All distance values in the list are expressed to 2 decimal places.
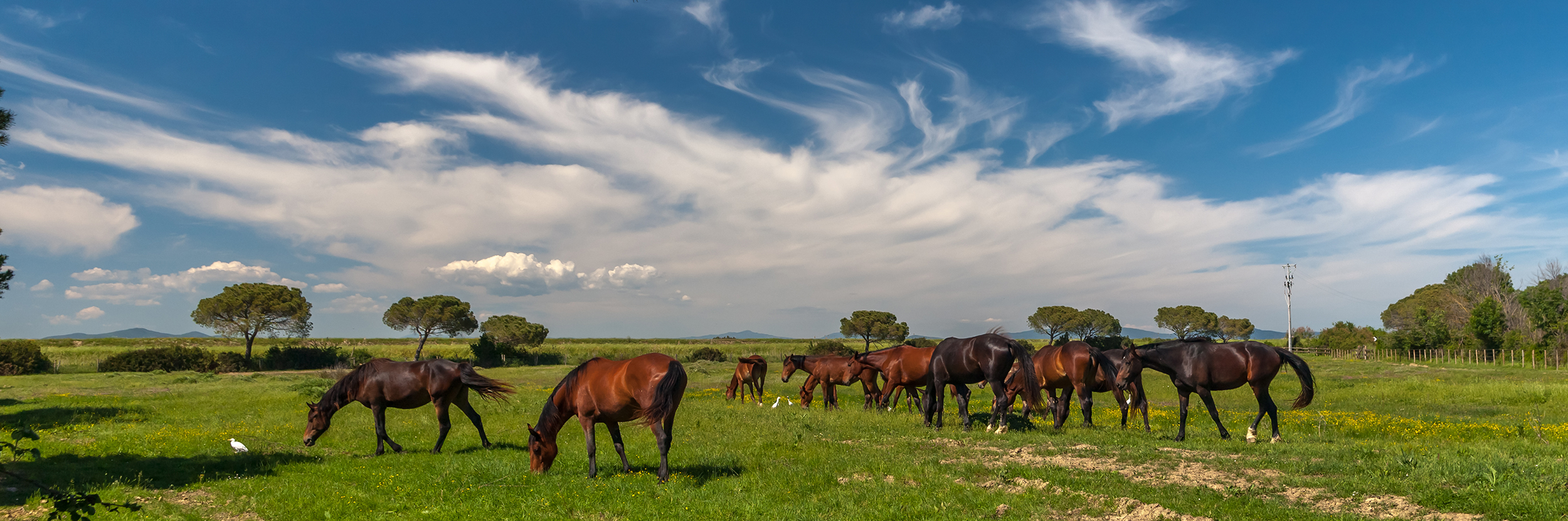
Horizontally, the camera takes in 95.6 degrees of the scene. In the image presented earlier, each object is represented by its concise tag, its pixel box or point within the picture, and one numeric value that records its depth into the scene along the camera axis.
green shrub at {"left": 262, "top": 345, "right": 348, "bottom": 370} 54.41
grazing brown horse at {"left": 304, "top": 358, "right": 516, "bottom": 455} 14.62
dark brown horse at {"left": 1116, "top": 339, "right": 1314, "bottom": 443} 14.10
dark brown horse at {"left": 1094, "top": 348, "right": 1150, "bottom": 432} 16.41
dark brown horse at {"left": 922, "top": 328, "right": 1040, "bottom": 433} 15.38
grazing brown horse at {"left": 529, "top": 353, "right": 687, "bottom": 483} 10.53
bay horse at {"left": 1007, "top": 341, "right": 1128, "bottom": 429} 16.28
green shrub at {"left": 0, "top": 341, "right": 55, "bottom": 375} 41.69
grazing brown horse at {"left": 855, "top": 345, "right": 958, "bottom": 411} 19.45
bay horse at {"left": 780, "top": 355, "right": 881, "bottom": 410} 21.83
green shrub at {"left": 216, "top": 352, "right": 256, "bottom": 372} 49.25
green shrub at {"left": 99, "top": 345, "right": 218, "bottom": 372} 45.84
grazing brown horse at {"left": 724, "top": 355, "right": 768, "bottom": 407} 24.91
